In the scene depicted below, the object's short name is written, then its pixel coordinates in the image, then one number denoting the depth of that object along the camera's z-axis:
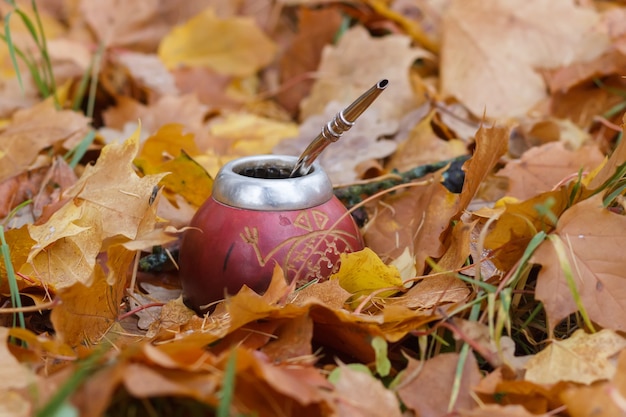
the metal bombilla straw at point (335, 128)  0.66
